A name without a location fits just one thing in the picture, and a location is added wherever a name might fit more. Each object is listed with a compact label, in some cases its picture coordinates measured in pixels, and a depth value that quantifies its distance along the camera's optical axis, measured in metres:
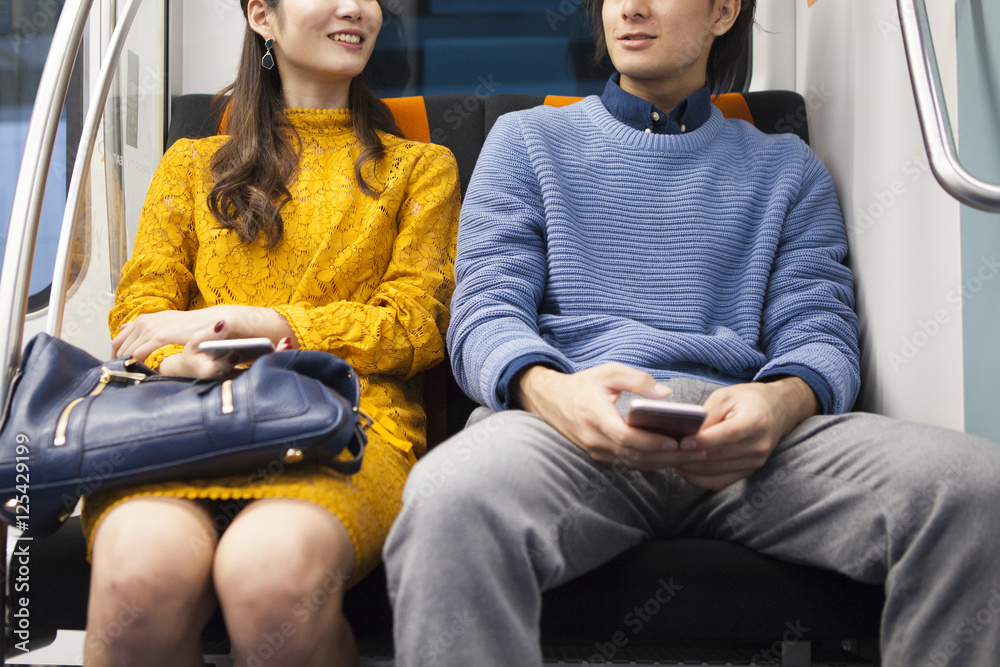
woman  0.91
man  0.86
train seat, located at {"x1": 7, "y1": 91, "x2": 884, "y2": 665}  1.00
